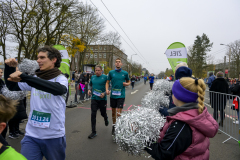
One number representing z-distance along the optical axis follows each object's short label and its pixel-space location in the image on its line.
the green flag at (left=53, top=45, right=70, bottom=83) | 7.21
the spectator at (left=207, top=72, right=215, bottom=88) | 9.96
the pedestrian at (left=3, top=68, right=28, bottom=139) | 3.94
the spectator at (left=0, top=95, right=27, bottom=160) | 1.00
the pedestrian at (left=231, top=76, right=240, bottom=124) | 5.85
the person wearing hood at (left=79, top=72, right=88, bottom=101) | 10.55
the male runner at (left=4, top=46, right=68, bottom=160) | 1.93
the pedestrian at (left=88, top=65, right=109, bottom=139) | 4.53
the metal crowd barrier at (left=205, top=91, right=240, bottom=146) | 5.05
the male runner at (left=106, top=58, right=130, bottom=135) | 4.61
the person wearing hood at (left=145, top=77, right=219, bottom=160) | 1.36
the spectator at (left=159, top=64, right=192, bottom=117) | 2.75
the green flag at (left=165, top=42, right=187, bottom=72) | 6.35
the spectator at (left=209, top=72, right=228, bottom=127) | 5.30
